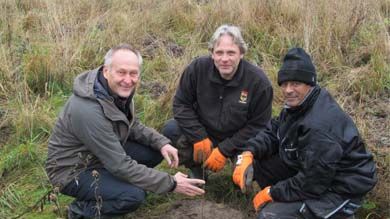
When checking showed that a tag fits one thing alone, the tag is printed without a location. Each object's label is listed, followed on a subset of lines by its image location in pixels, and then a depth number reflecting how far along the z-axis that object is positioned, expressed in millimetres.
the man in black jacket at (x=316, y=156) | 2854
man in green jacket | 3139
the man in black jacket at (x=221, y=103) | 3652
